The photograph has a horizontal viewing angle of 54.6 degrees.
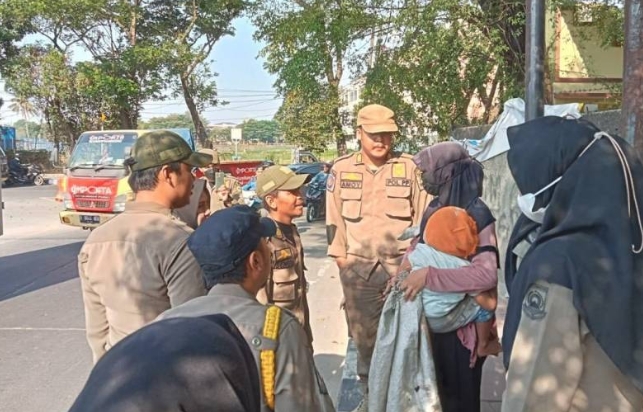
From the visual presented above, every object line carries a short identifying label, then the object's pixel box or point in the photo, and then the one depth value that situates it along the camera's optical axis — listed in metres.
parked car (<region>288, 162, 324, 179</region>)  21.54
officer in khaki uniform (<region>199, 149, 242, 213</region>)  6.83
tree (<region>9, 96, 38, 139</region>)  31.67
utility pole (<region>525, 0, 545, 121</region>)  3.50
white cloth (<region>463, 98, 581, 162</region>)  6.57
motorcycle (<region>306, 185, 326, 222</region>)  16.70
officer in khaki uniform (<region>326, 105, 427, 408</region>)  3.80
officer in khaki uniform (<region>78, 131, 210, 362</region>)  2.19
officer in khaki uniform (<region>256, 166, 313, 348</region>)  3.32
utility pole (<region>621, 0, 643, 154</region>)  2.74
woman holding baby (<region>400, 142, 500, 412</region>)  2.72
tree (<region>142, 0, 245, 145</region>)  28.36
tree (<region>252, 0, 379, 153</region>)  9.45
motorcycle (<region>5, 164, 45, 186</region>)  29.10
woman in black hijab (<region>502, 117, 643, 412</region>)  1.55
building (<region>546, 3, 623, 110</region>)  12.29
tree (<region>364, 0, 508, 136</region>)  8.85
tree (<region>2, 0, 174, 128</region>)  27.45
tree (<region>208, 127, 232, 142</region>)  75.97
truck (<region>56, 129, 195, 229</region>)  11.38
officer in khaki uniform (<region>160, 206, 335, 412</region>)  1.64
